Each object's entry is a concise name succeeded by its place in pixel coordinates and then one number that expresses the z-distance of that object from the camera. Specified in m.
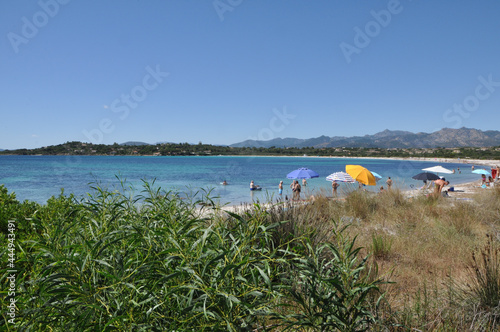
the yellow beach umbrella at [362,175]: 15.95
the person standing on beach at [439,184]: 16.83
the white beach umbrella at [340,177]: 19.45
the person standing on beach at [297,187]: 17.67
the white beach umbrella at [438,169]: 25.44
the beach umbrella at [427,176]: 21.89
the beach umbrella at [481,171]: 29.10
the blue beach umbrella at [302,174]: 21.79
